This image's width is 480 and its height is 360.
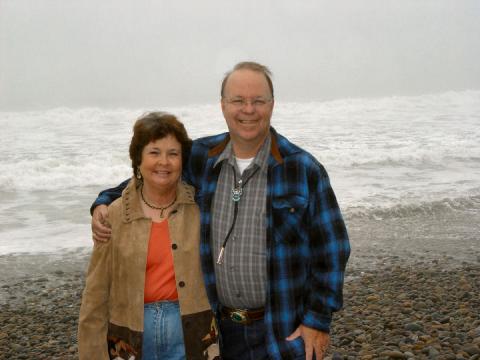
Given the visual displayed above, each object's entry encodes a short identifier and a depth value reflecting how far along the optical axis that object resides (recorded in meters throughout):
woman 2.87
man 2.78
